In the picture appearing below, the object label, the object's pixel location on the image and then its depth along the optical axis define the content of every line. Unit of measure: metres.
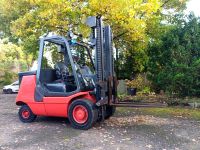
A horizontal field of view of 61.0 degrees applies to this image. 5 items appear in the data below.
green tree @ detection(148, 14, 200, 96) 6.66
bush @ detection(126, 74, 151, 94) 8.53
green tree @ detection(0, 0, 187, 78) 6.57
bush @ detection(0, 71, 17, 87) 15.92
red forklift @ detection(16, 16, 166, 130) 4.54
